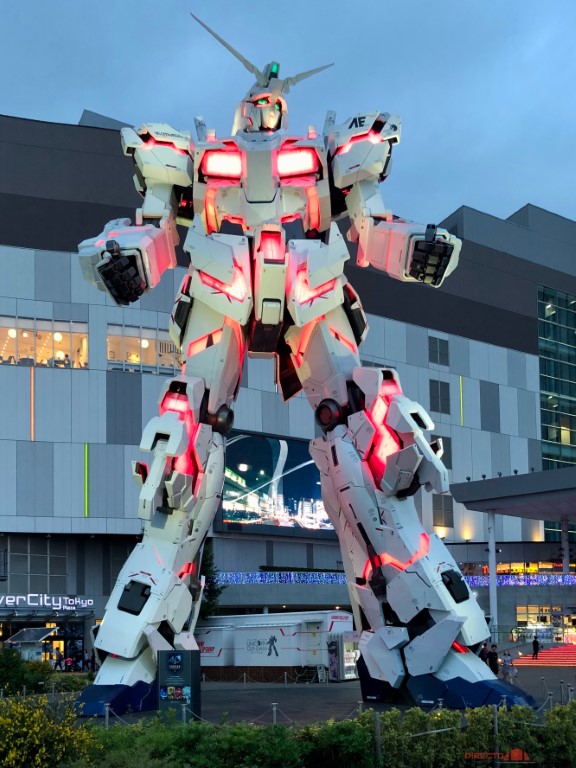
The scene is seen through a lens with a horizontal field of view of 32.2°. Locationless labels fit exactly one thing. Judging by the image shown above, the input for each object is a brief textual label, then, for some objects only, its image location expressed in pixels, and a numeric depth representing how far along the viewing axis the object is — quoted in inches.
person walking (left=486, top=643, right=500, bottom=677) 850.1
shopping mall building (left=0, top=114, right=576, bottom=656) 1861.5
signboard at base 514.0
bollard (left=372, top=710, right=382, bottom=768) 391.5
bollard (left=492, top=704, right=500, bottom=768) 423.2
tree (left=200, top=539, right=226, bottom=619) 1711.4
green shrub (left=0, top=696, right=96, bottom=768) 337.7
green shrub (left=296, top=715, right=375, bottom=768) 381.7
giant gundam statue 526.3
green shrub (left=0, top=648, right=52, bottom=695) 854.9
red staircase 1434.5
